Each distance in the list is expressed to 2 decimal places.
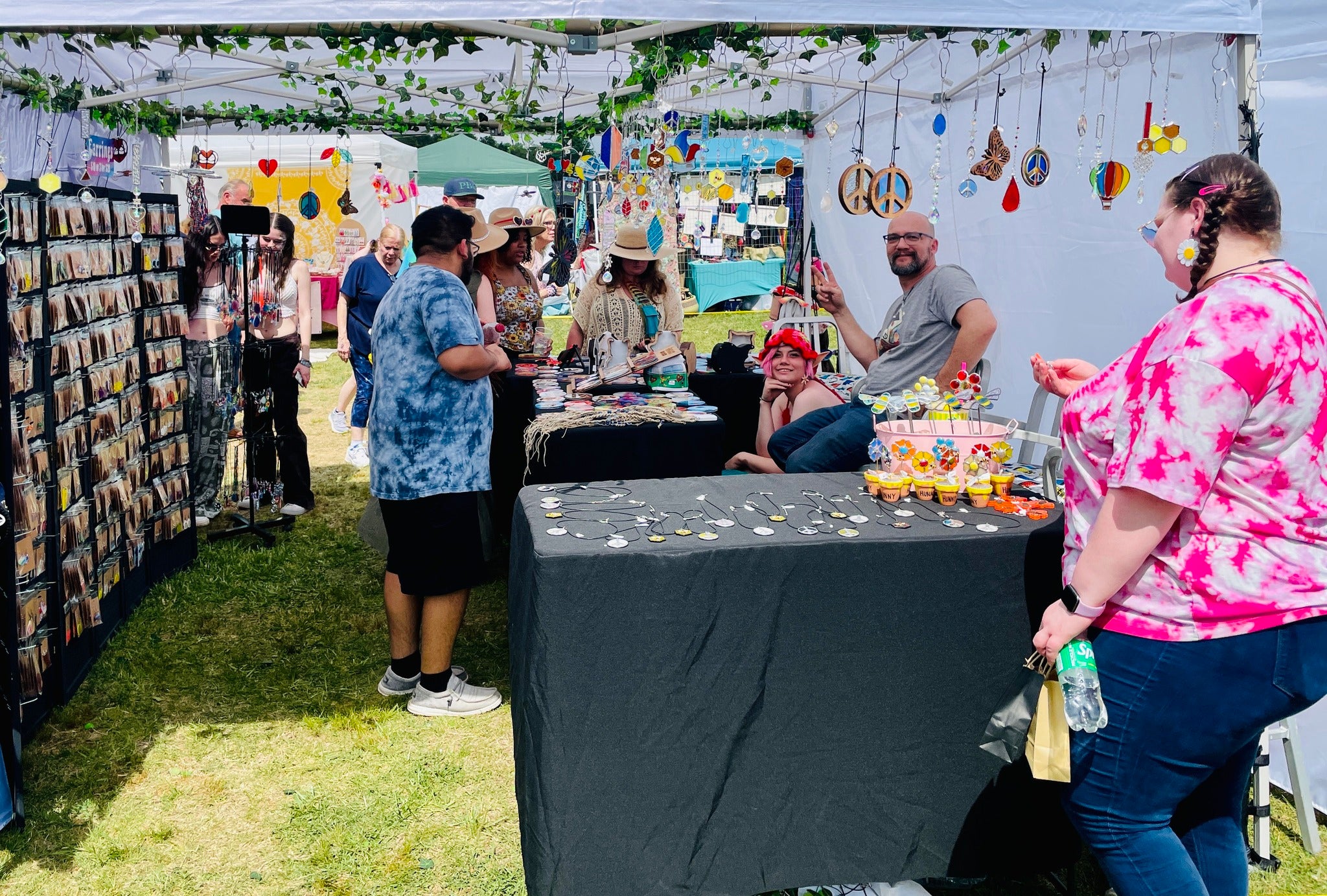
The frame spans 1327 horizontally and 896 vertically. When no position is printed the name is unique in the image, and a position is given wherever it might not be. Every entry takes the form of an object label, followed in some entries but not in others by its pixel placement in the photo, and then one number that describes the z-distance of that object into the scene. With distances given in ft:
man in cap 20.12
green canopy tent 41.14
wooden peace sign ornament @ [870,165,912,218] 16.97
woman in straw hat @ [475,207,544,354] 17.40
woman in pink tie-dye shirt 5.09
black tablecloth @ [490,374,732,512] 12.21
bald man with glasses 11.48
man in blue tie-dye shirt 9.94
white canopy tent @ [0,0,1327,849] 8.70
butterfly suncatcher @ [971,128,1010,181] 17.58
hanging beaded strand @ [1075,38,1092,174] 15.37
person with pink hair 14.62
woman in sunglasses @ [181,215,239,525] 16.10
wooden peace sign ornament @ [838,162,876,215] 17.58
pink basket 8.05
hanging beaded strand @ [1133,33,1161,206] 13.42
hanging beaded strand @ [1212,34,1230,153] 11.87
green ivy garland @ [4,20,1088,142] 12.95
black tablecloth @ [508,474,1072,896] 6.73
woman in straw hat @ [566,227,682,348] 16.28
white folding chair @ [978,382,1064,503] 7.96
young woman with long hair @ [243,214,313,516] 17.37
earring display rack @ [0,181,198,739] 9.62
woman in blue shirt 19.30
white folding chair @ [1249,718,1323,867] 8.25
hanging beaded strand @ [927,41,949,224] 17.87
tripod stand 15.87
